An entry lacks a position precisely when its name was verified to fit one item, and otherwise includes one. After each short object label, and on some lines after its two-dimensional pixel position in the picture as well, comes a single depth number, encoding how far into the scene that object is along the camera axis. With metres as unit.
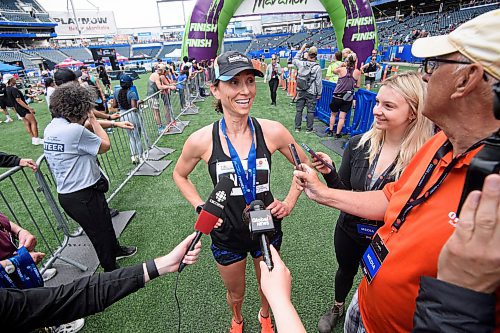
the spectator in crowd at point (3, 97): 10.60
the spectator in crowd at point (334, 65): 8.11
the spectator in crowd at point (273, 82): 11.09
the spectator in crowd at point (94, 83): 8.62
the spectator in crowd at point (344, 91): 6.36
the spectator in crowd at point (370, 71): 11.66
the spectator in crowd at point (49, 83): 8.23
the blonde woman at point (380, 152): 1.90
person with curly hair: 2.55
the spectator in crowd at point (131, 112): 5.75
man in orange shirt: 0.89
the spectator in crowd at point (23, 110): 8.11
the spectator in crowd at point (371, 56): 13.05
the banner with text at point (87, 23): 62.65
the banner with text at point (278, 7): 14.50
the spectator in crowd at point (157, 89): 7.67
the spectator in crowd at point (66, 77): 4.94
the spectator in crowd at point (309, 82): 7.04
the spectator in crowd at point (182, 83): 10.73
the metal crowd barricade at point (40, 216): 3.14
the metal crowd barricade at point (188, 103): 11.13
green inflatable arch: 12.83
